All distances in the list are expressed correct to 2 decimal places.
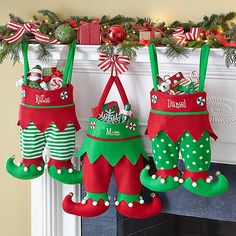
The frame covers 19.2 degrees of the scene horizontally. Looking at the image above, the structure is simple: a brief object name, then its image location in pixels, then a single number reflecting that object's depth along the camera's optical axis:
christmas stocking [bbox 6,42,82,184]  2.52
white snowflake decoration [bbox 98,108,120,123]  2.48
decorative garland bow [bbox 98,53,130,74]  2.42
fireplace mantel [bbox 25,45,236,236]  2.35
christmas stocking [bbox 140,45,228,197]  2.28
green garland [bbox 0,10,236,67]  2.29
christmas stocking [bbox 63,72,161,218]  2.46
